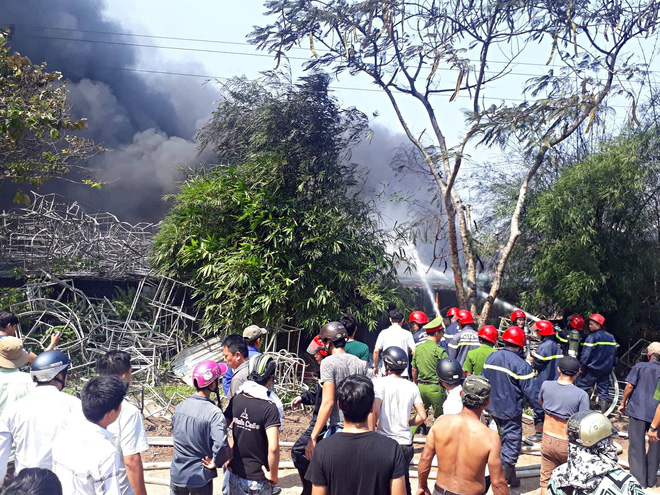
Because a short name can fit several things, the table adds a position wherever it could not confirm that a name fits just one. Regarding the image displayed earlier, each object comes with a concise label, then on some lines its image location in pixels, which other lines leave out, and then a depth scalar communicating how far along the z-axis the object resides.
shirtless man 3.23
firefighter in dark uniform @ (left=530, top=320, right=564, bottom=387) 7.07
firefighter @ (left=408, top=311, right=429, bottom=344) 7.78
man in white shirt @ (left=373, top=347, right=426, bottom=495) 4.21
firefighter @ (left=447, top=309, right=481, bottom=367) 6.93
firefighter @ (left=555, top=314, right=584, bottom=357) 8.62
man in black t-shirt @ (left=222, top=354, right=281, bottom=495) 3.56
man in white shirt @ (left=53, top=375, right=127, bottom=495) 2.56
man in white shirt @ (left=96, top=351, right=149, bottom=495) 2.92
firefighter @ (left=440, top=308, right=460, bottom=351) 7.90
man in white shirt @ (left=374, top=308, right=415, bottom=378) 6.73
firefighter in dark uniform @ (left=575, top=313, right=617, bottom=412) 8.02
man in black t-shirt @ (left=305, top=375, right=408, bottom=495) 2.71
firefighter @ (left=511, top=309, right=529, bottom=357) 8.38
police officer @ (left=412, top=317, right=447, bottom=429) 6.02
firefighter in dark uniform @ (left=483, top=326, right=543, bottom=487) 5.28
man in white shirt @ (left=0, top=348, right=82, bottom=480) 3.11
